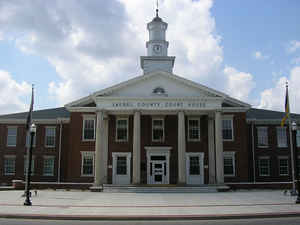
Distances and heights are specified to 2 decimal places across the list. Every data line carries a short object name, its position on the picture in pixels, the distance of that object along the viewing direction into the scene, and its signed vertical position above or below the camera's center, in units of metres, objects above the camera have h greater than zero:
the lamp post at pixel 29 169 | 18.72 -0.66
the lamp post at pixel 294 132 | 21.29 +1.65
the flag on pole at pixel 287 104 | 26.86 +4.27
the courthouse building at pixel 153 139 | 32.47 +1.94
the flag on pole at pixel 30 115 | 25.65 +3.13
